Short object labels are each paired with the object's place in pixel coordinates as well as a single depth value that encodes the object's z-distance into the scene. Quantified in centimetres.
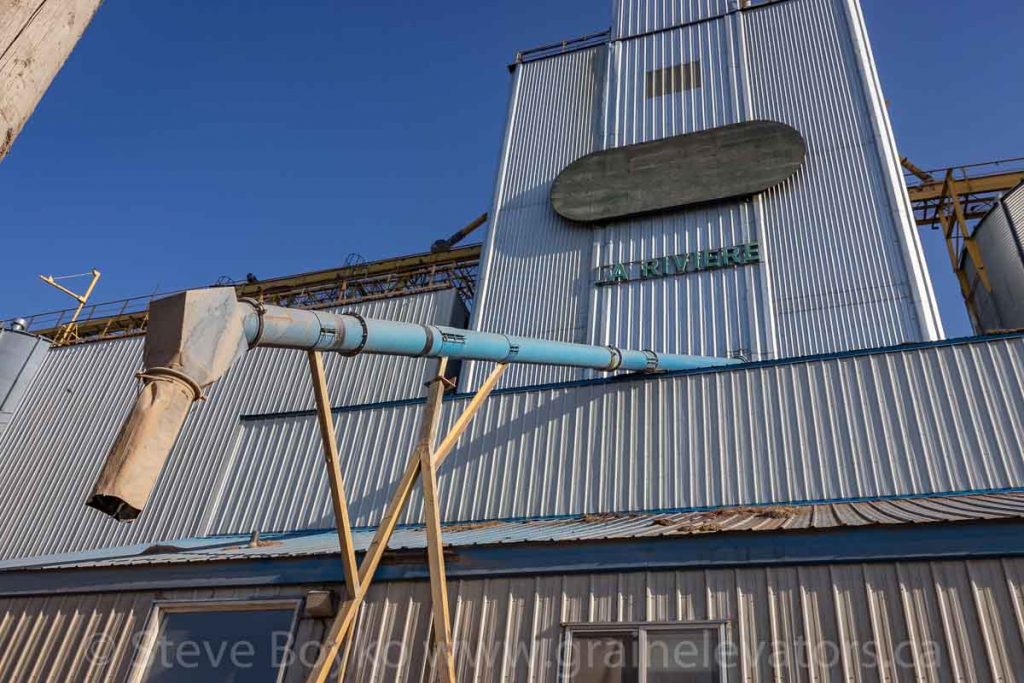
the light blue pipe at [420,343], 838
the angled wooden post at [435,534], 835
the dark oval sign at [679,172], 1970
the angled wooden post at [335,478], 942
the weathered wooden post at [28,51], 195
